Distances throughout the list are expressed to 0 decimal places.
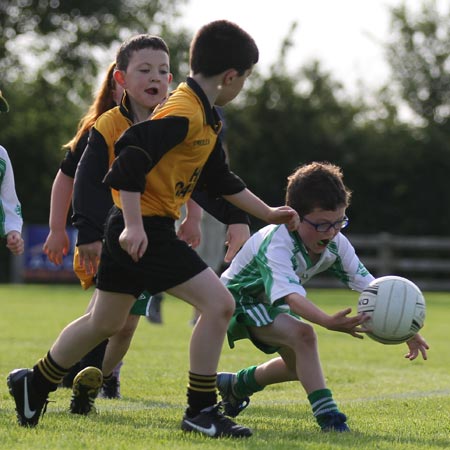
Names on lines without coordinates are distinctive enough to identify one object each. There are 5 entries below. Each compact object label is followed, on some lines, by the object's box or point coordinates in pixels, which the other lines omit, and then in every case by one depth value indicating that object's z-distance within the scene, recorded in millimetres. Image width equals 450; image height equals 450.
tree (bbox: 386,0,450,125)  75625
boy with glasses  9867
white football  9953
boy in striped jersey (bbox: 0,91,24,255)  11227
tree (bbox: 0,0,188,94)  70937
